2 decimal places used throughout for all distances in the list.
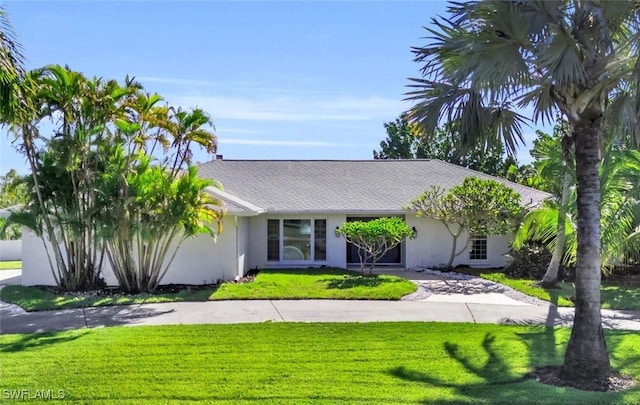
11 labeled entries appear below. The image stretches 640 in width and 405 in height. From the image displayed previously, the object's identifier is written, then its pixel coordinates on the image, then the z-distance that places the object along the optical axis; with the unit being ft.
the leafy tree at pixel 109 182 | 43.68
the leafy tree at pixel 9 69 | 23.39
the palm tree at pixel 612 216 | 40.16
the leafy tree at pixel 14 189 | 46.34
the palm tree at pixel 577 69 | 21.13
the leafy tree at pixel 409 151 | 136.46
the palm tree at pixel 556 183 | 43.52
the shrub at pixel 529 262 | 57.52
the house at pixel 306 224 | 53.98
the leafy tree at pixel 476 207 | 58.75
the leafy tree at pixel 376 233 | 54.95
